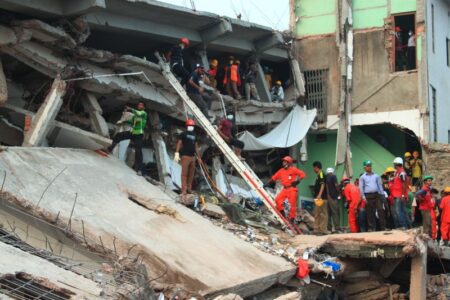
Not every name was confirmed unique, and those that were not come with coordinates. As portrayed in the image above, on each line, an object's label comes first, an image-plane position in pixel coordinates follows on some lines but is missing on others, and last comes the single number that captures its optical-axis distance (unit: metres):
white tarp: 18.73
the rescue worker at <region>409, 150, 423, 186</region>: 19.78
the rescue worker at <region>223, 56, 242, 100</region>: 18.94
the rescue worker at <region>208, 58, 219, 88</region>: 18.09
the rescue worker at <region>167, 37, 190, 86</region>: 16.19
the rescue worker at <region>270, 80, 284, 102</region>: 21.13
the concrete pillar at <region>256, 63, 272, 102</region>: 20.48
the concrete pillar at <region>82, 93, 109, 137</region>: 13.74
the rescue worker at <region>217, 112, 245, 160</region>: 15.78
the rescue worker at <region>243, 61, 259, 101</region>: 19.58
